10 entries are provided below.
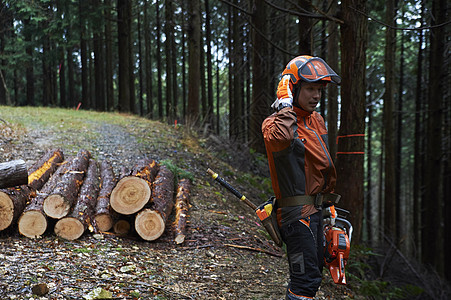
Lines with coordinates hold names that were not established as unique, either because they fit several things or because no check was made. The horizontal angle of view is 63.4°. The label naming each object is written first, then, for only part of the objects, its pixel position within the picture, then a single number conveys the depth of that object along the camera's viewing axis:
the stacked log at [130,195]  5.34
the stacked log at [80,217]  4.96
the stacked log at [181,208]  5.50
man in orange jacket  3.10
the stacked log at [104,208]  5.38
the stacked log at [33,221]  4.84
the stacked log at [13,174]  4.37
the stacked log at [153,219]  5.36
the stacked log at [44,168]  5.80
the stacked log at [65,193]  4.96
